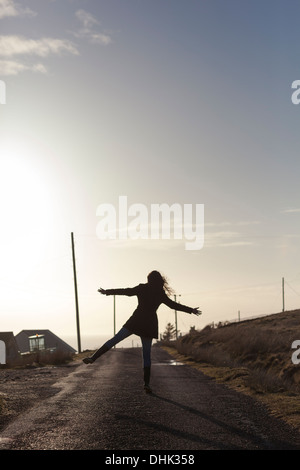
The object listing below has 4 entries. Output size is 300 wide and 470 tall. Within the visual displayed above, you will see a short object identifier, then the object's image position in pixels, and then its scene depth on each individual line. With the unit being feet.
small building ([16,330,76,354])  329.85
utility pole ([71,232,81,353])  174.19
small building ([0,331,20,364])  239.15
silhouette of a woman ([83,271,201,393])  37.24
